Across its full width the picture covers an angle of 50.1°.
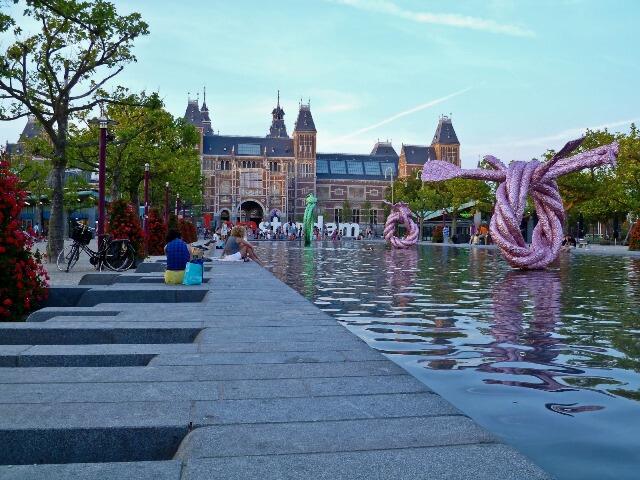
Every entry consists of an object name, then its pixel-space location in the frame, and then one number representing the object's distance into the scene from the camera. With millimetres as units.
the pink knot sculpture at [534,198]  18125
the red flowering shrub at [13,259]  7520
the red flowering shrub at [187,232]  33312
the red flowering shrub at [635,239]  36031
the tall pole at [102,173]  15772
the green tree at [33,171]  37031
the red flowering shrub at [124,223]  16875
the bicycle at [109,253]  15250
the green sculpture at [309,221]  42375
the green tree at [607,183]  38656
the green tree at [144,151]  24839
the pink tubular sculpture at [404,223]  39953
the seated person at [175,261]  10438
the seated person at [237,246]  19483
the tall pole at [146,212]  22936
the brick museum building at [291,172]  108375
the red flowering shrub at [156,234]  24062
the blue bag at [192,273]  10625
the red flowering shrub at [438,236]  58928
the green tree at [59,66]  17703
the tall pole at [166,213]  30456
